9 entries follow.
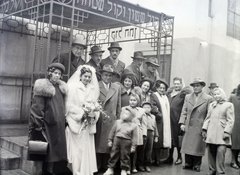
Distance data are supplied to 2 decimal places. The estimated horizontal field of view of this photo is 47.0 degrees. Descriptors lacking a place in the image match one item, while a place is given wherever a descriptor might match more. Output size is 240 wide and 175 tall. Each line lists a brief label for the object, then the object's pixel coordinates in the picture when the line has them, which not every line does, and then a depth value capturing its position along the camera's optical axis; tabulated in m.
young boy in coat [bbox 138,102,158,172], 5.50
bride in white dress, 4.65
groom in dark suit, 5.13
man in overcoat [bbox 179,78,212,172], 5.78
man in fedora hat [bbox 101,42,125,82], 6.81
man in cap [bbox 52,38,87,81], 6.20
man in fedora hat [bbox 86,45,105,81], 6.61
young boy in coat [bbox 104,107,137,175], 4.88
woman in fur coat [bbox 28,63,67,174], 4.37
